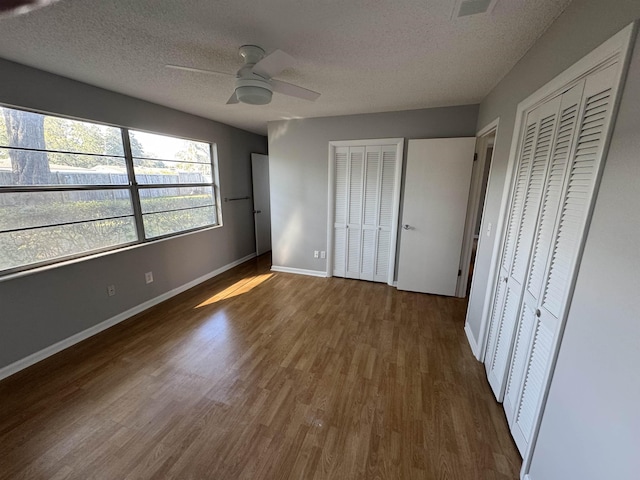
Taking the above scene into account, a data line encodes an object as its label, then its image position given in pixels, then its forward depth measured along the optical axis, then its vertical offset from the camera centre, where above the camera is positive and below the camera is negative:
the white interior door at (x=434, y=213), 2.96 -0.26
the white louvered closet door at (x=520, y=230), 1.38 -0.23
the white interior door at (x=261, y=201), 4.78 -0.25
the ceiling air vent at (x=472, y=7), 1.14 +0.85
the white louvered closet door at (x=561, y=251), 0.97 -0.26
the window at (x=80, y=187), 1.92 -0.03
